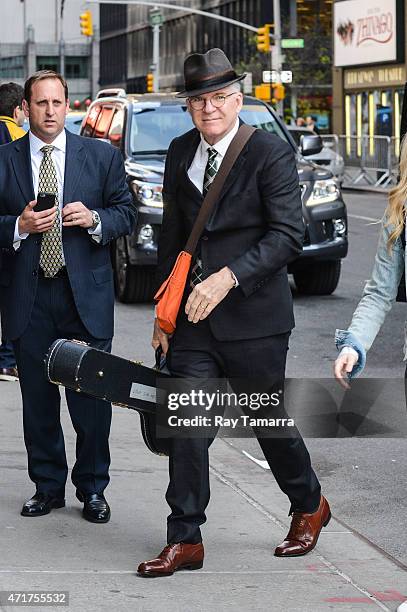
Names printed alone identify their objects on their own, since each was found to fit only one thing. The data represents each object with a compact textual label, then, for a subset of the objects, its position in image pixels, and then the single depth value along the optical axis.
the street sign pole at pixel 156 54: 72.28
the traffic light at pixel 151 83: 68.12
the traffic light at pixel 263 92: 46.03
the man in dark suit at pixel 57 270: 6.16
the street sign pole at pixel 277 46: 45.09
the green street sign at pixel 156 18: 66.69
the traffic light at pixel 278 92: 44.81
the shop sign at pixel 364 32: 50.66
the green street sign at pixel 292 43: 41.00
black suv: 13.66
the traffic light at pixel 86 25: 52.44
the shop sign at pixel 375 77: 49.62
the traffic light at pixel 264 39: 46.16
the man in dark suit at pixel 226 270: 5.43
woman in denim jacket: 4.75
